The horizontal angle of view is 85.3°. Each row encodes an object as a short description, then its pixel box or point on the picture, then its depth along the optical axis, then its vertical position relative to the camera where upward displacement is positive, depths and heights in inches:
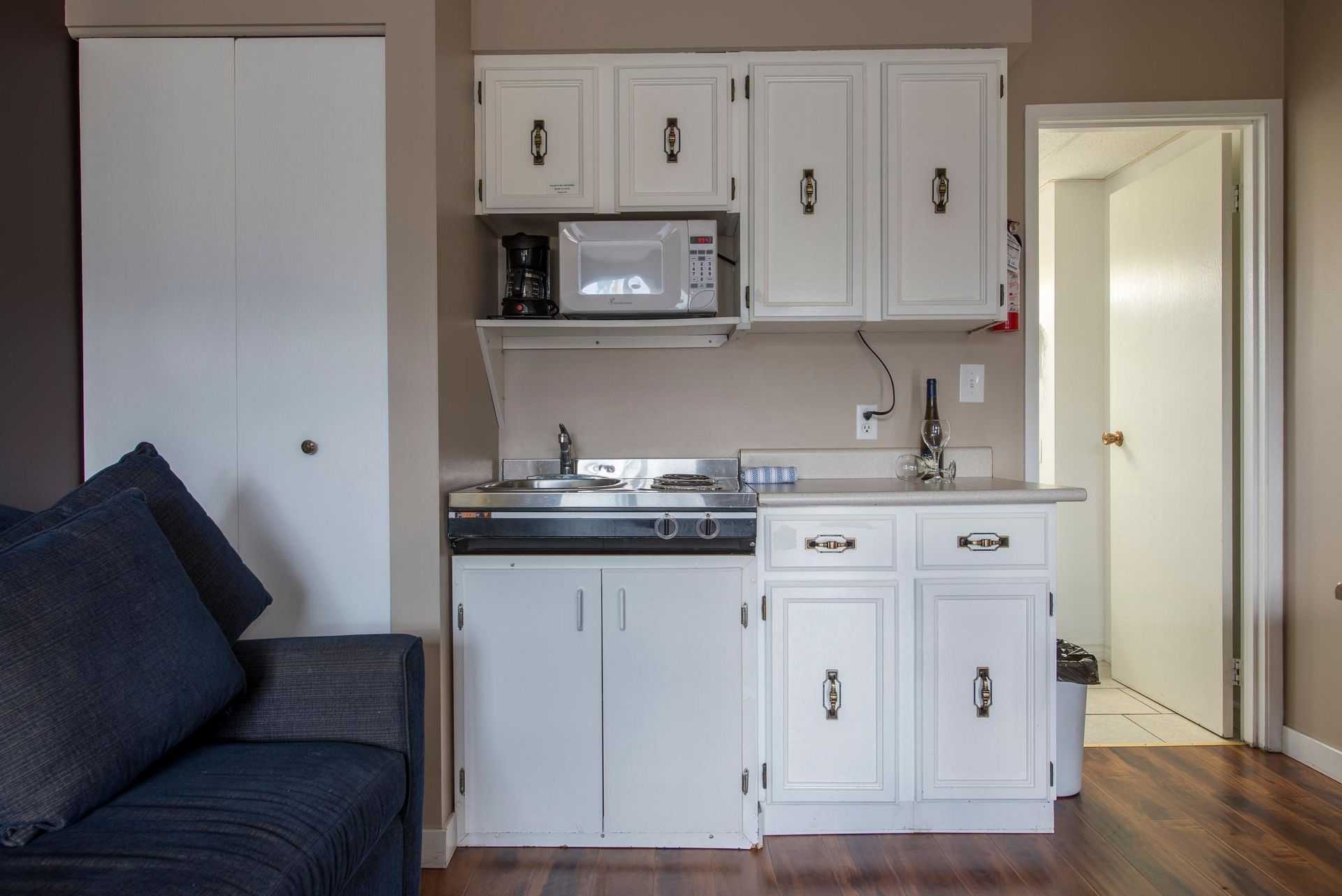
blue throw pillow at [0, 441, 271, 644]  53.4 -7.1
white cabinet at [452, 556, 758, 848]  72.6 -25.7
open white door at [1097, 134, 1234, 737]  99.3 +0.7
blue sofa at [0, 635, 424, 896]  36.1 -20.8
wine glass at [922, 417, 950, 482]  91.2 +0.1
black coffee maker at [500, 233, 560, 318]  86.9 +20.3
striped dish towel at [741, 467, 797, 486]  91.9 -4.6
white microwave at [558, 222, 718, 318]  83.2 +19.8
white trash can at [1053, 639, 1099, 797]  82.2 -31.7
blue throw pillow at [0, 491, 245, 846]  38.2 -12.9
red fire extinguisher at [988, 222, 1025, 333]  90.3 +20.1
